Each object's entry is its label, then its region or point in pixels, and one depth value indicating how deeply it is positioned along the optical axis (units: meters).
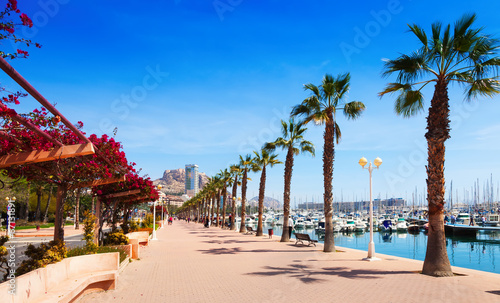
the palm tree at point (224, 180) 54.03
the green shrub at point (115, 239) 15.61
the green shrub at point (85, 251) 10.16
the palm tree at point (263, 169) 33.56
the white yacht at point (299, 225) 89.25
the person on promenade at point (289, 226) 27.12
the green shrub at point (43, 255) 7.97
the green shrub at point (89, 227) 12.34
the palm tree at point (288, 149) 26.55
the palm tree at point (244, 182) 40.44
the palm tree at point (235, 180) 45.42
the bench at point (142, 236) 20.46
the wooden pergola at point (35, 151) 5.56
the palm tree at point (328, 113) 19.86
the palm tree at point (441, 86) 12.10
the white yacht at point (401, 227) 65.26
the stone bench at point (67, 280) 6.20
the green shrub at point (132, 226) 25.02
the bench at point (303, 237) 23.20
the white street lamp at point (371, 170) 16.22
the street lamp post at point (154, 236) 29.85
